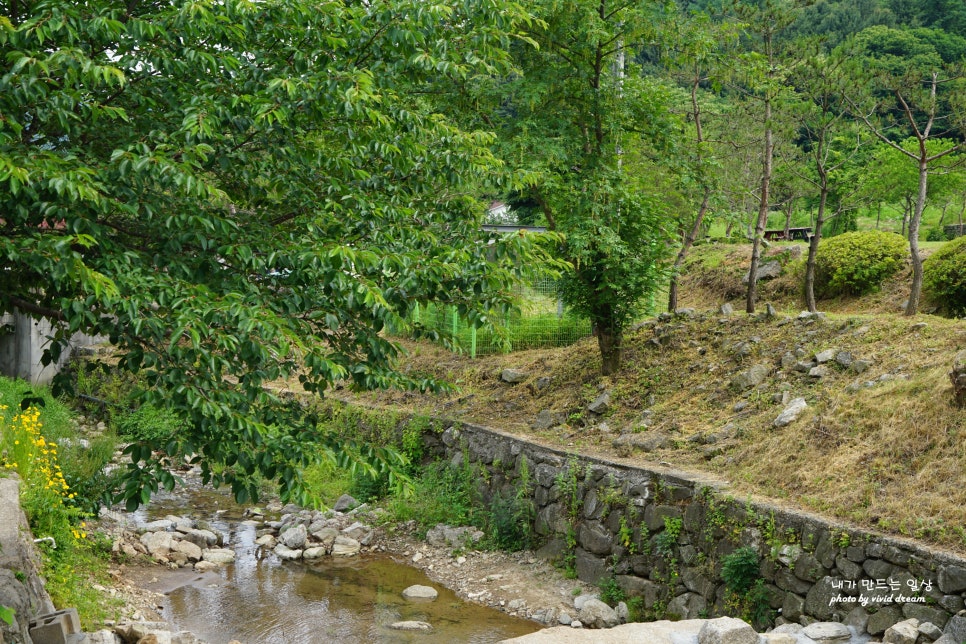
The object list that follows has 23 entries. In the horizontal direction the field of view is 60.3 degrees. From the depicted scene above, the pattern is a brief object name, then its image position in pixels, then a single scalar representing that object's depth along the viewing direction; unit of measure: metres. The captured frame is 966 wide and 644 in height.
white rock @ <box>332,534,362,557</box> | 11.31
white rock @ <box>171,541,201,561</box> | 10.78
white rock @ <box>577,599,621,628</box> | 8.44
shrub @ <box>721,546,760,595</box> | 7.38
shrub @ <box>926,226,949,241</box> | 25.16
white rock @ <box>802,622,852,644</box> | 6.16
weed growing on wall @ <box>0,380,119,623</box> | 7.45
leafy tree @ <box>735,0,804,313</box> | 12.24
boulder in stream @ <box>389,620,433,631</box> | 8.72
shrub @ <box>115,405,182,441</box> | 14.87
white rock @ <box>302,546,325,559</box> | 11.15
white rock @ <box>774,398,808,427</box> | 8.82
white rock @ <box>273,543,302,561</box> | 11.07
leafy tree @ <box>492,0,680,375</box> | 10.98
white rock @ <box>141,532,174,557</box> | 10.73
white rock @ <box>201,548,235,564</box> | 10.84
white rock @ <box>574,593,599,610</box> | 8.88
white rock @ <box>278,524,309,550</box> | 11.38
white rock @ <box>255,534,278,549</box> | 11.56
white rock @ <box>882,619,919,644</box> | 5.71
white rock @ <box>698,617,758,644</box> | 5.27
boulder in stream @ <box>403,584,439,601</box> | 9.71
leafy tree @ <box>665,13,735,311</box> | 11.46
